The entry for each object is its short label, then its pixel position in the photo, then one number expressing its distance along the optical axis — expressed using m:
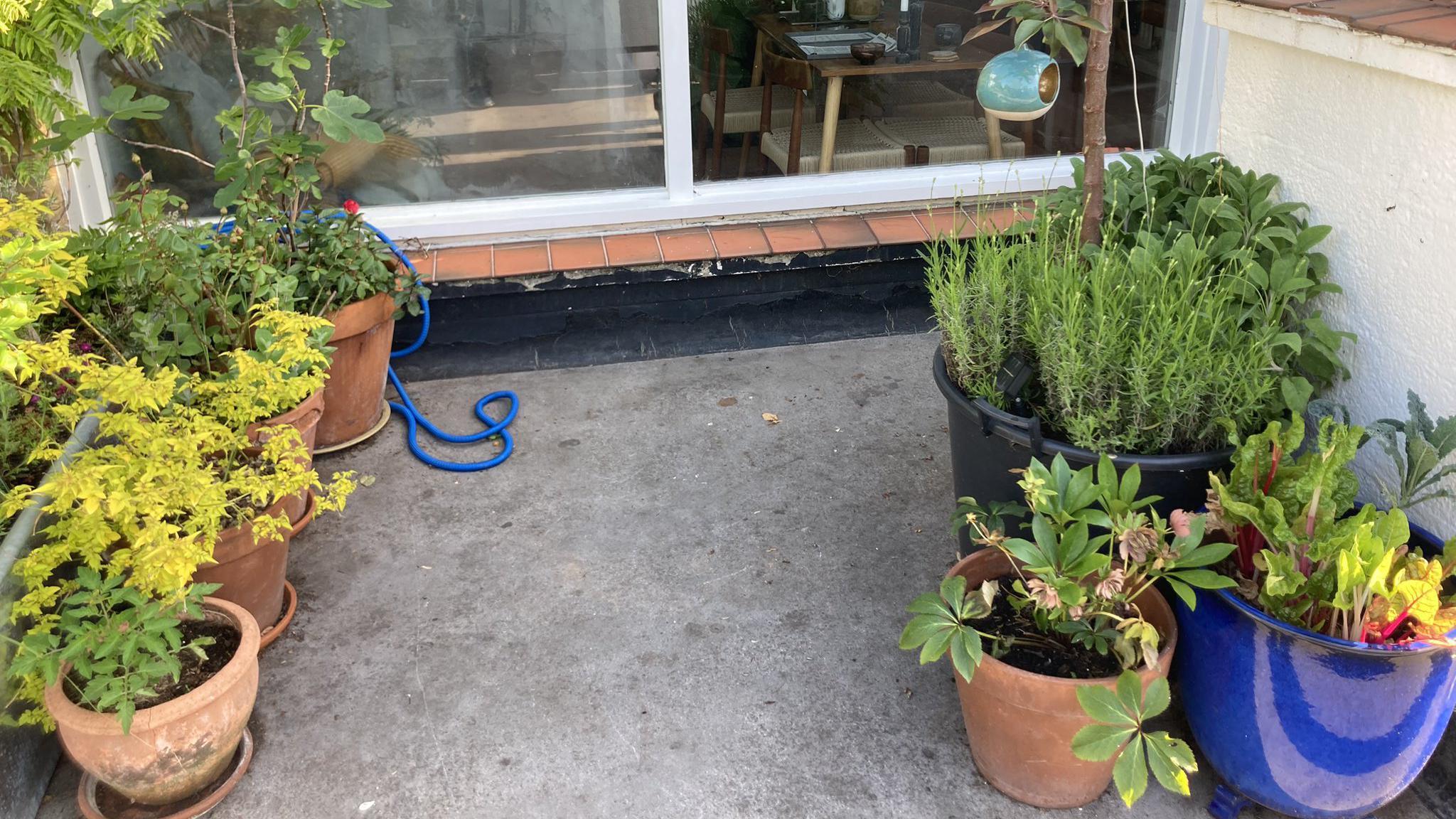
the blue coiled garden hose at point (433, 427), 3.36
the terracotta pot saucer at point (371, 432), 3.42
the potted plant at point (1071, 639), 1.91
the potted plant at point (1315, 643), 1.86
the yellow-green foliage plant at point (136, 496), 2.02
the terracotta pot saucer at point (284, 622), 2.66
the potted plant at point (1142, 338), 2.25
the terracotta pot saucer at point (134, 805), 2.18
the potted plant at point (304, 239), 3.01
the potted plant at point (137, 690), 1.99
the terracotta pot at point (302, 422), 2.81
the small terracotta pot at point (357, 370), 3.27
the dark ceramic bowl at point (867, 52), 4.06
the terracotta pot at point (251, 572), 2.48
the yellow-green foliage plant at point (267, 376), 2.44
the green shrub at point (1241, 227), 2.33
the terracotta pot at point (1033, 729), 2.03
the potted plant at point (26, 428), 1.92
